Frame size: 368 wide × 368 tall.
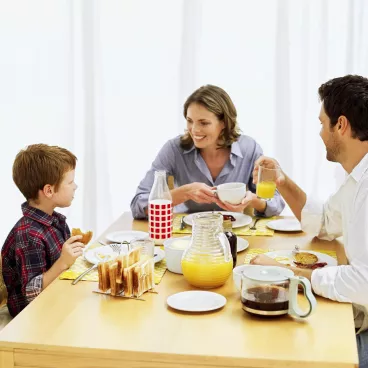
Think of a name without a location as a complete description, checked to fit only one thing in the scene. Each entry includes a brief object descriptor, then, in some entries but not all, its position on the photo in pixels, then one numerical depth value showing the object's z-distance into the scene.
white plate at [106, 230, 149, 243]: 3.50
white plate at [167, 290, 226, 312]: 2.89
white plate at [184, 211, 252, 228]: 3.69
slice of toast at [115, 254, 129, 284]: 3.00
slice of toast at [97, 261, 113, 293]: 3.00
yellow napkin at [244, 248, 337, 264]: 3.31
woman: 4.02
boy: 3.32
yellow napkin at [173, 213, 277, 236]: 3.61
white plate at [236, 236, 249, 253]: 3.38
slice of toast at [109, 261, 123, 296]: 2.99
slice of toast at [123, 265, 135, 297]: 2.98
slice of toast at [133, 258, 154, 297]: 2.99
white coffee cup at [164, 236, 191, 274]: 3.15
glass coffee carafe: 2.81
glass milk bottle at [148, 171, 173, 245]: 3.45
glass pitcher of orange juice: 3.00
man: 2.95
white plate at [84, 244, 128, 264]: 3.27
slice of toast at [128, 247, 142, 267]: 3.02
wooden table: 2.66
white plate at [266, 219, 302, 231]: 3.64
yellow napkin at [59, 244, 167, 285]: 3.14
